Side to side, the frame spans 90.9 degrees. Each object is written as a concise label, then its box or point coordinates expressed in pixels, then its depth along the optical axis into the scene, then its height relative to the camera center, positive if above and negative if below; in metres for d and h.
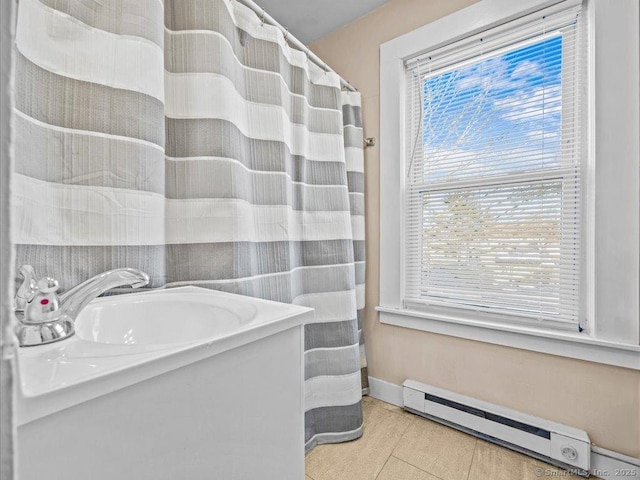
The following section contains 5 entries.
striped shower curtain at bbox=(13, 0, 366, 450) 0.75 +0.23
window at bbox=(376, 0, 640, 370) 1.17 +0.27
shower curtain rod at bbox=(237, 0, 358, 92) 1.22 +0.89
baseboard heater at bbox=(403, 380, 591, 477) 1.20 -0.80
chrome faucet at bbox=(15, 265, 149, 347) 0.46 -0.11
